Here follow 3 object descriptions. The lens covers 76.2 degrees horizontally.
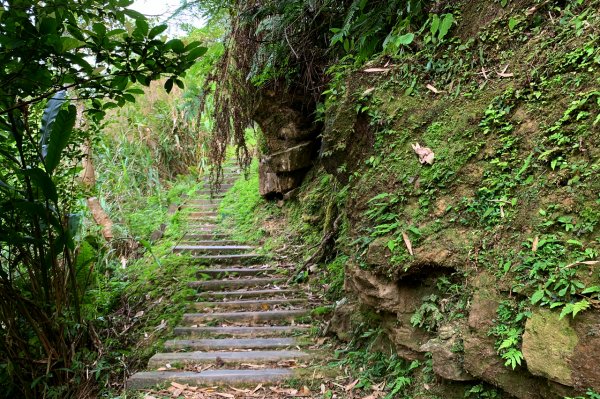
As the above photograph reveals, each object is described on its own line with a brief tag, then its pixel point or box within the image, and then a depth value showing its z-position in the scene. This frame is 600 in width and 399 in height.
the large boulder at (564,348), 1.68
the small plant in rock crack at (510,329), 1.92
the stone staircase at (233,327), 3.55
